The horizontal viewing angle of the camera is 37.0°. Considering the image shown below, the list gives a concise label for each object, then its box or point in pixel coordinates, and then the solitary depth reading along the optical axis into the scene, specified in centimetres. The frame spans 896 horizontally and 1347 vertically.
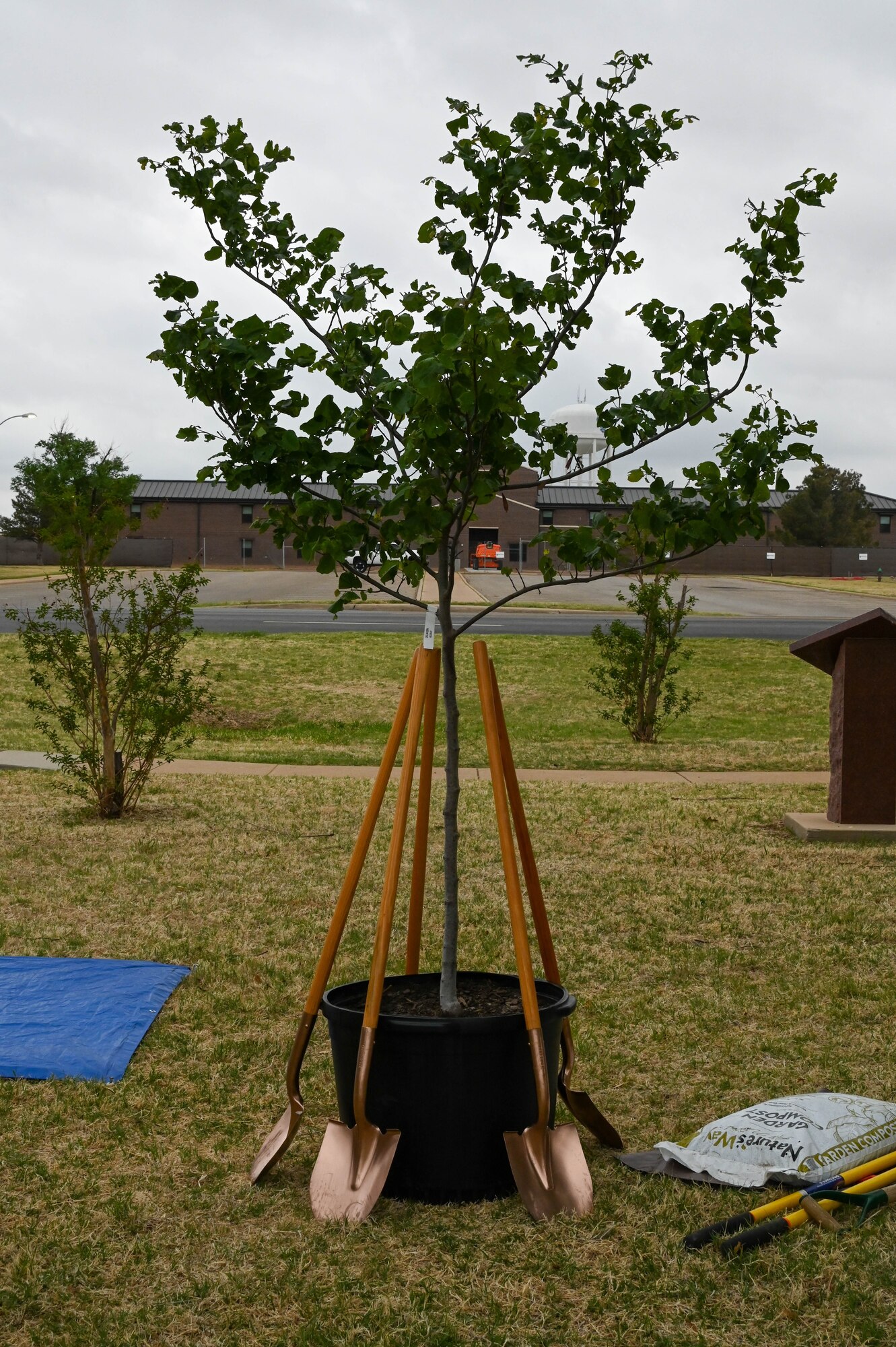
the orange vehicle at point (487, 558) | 5647
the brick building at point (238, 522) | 6906
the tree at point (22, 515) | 6619
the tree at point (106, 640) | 847
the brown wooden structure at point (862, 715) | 834
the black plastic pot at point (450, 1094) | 345
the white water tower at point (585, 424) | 6556
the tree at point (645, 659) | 1241
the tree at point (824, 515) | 6775
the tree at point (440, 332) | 346
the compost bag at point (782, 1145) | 361
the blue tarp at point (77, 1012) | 451
